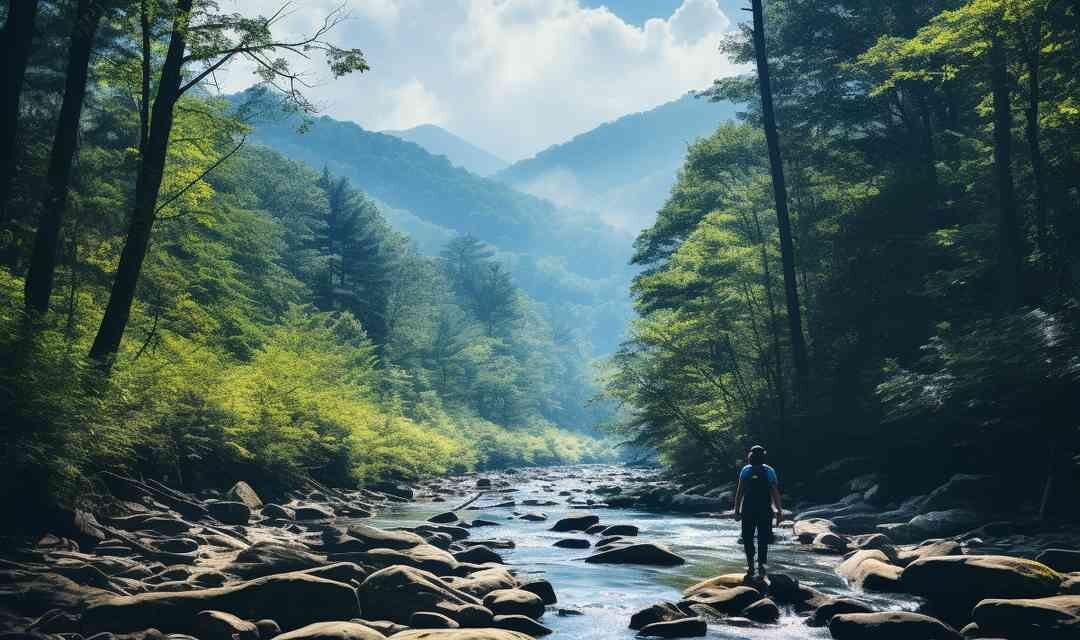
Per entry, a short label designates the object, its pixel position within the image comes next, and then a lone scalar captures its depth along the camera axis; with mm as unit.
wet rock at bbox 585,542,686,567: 13656
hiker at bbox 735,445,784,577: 11445
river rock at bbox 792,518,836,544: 15180
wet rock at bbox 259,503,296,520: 17609
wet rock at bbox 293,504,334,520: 18703
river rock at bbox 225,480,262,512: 17766
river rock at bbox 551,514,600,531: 19047
